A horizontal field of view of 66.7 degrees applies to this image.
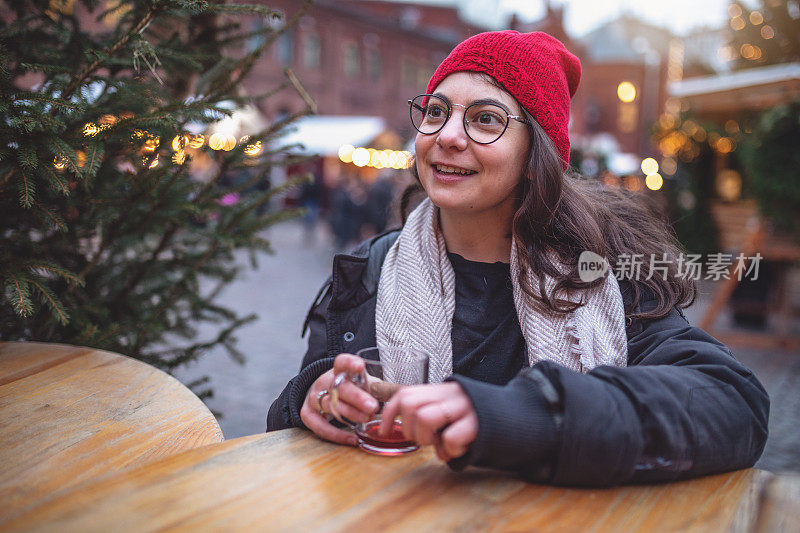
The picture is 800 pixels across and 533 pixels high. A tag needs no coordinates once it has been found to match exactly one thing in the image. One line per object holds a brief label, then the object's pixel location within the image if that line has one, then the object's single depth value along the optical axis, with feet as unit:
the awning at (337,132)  64.80
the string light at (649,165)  44.88
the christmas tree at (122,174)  5.75
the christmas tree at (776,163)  18.71
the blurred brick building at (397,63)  88.69
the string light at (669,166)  33.87
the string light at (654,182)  34.02
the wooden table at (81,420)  3.67
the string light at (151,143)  6.55
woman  4.04
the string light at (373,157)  67.29
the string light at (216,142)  9.13
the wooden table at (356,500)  3.02
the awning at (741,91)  17.89
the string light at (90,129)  5.93
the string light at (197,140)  7.56
